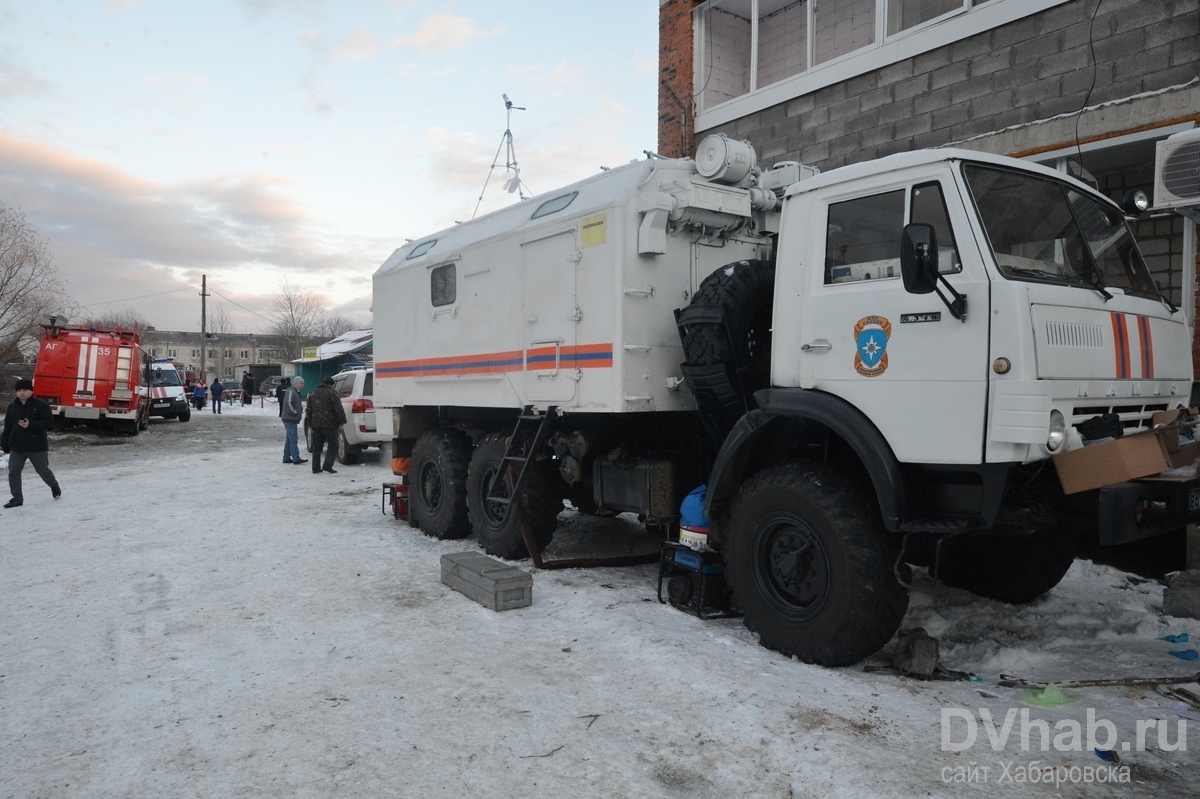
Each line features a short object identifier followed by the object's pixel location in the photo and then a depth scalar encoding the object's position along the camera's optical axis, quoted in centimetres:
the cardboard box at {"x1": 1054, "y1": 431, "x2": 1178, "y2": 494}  361
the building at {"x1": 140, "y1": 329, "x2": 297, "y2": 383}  11062
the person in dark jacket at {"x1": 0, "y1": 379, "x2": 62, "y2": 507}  1021
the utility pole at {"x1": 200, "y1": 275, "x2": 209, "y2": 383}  5834
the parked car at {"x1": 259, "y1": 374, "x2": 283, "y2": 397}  4732
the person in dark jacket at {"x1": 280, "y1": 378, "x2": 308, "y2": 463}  1521
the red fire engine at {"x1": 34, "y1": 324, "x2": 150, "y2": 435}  2044
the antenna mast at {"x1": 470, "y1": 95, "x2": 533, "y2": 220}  984
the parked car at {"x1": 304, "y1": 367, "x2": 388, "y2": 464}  1504
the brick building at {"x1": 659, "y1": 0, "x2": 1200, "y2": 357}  669
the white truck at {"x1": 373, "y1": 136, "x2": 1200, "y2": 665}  382
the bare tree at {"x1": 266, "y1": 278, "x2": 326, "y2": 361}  6906
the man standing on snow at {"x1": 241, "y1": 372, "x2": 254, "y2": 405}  4263
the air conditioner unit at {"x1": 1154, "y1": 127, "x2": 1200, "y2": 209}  499
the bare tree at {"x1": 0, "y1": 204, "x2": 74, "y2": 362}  3022
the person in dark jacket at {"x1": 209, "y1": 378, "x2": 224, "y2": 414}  3559
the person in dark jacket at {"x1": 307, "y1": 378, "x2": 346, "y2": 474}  1391
